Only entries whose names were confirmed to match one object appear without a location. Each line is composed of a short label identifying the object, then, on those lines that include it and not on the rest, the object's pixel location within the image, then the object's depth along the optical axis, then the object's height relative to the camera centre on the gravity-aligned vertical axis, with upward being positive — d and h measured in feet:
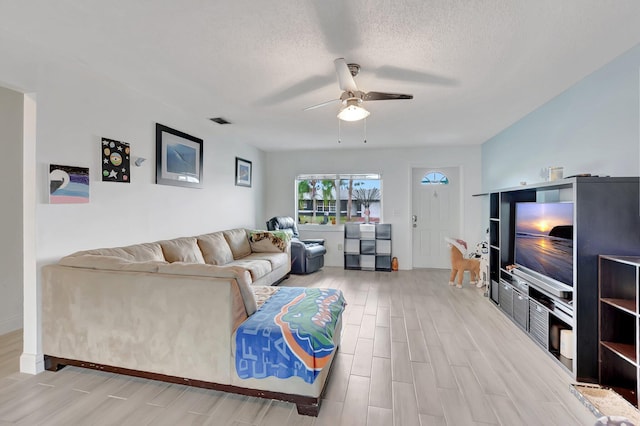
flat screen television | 7.74 -0.79
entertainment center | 7.01 -1.18
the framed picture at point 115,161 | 9.10 +1.59
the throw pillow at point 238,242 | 14.48 -1.46
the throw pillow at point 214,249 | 12.43 -1.55
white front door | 19.52 -0.26
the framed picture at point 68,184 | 7.66 +0.73
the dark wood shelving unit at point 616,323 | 6.68 -2.49
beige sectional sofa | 6.27 -2.39
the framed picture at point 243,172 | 17.29 +2.35
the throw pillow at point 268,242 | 16.05 -1.57
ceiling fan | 7.97 +3.18
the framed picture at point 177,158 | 11.31 +2.18
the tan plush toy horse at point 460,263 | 15.23 -2.57
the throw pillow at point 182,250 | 10.54 -1.37
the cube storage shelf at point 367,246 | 19.20 -2.15
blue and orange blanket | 5.88 -2.61
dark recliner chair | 17.34 -2.20
